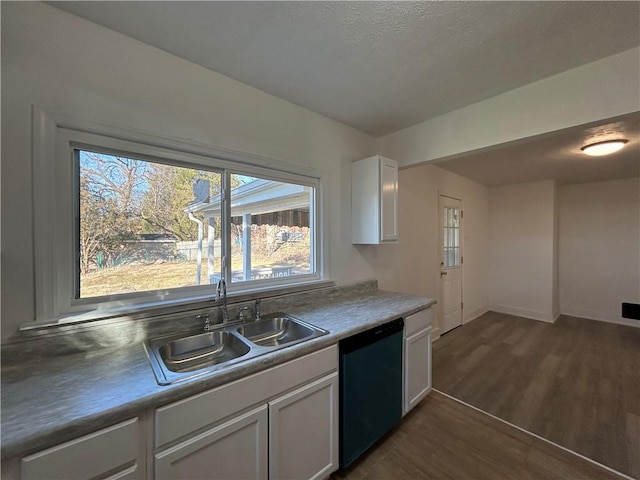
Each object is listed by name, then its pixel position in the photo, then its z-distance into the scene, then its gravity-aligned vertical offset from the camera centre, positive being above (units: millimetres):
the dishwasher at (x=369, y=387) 1553 -989
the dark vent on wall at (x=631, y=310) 3936 -1155
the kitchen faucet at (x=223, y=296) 1637 -368
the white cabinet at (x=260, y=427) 998 -865
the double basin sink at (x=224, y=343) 1263 -606
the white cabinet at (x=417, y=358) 1974 -983
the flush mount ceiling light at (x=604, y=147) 2521 +914
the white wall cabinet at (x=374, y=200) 2307 +356
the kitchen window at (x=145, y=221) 1227 +112
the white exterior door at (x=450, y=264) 3703 -405
